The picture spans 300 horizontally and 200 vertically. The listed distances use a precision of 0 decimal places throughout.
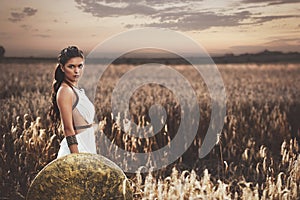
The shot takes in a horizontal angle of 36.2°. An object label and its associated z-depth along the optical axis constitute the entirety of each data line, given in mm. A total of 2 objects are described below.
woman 2674
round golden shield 2457
